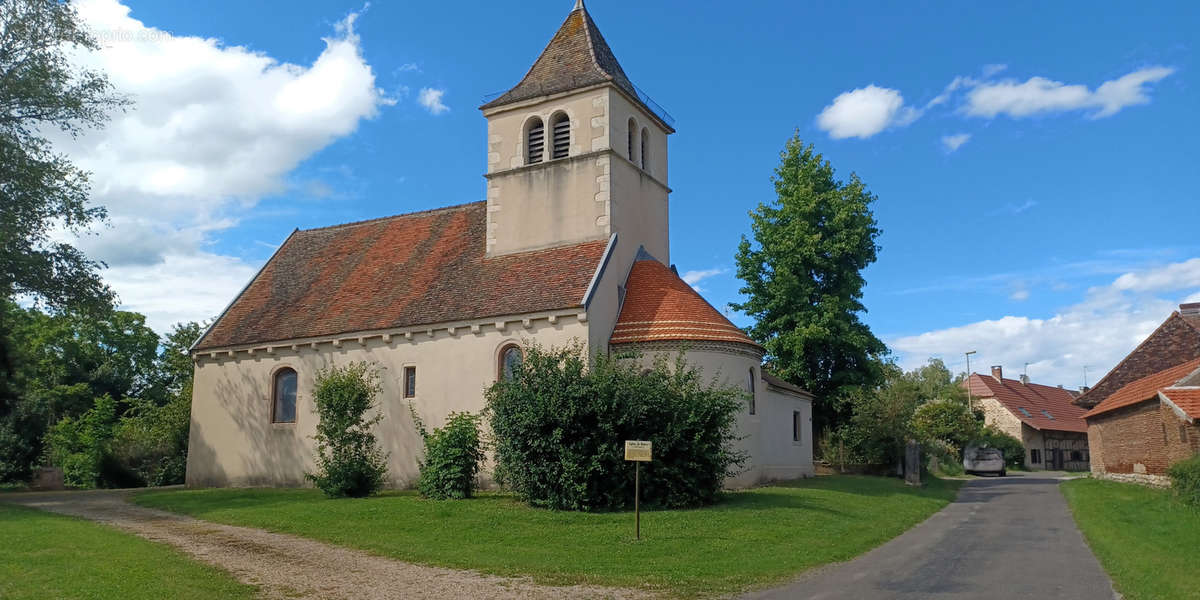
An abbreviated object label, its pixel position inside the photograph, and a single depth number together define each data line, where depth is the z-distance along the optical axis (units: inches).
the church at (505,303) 1028.5
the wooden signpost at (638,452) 672.4
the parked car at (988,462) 1905.8
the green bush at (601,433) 791.1
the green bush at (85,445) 1357.0
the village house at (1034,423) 2455.7
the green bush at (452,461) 879.1
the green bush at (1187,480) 827.5
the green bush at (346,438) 919.0
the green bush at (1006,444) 2274.9
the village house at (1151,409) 1000.9
